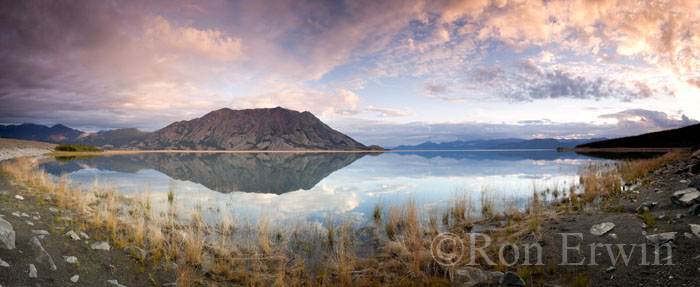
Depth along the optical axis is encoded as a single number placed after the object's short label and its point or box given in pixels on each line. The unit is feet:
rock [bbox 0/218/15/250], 15.71
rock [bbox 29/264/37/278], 14.43
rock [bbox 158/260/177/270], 20.41
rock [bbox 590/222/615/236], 21.01
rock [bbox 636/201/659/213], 25.34
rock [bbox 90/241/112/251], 20.59
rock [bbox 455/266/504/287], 17.03
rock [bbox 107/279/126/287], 16.58
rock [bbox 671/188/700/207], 22.43
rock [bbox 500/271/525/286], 16.03
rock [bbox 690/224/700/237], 16.69
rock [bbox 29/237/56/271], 15.90
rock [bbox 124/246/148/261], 20.82
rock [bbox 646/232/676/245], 16.58
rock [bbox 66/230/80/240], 21.16
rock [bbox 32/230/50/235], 19.81
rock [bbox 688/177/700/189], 26.53
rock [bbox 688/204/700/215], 20.07
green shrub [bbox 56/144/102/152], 227.81
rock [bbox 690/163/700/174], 39.11
